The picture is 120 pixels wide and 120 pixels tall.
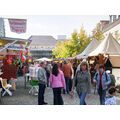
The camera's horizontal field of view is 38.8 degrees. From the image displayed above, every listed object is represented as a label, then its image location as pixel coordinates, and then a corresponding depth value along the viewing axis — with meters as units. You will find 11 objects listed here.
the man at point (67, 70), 8.56
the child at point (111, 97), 4.39
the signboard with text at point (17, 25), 9.12
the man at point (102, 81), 5.57
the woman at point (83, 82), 5.17
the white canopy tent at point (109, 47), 9.22
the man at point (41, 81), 6.16
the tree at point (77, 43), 25.98
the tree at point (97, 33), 22.95
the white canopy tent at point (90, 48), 12.87
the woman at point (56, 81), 5.56
